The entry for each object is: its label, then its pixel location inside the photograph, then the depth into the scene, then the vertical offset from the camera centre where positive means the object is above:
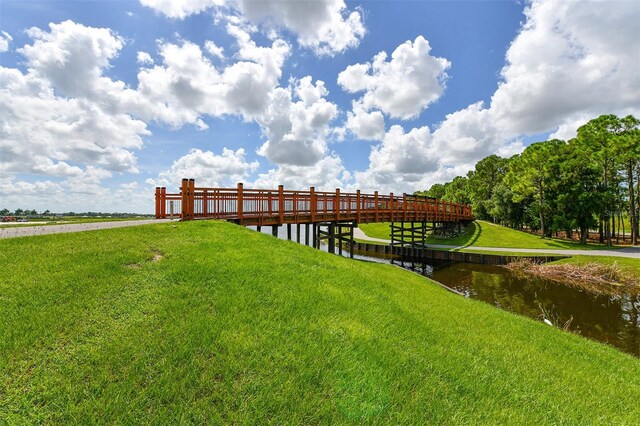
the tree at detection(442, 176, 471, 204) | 62.03 +5.29
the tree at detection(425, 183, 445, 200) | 84.93 +7.28
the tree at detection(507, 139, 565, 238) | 32.12 +5.10
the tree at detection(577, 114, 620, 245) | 28.48 +6.73
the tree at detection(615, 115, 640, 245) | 26.75 +6.02
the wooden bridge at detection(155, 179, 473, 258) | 12.11 +0.43
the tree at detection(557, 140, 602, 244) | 29.76 +2.66
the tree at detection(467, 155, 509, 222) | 50.88 +6.70
